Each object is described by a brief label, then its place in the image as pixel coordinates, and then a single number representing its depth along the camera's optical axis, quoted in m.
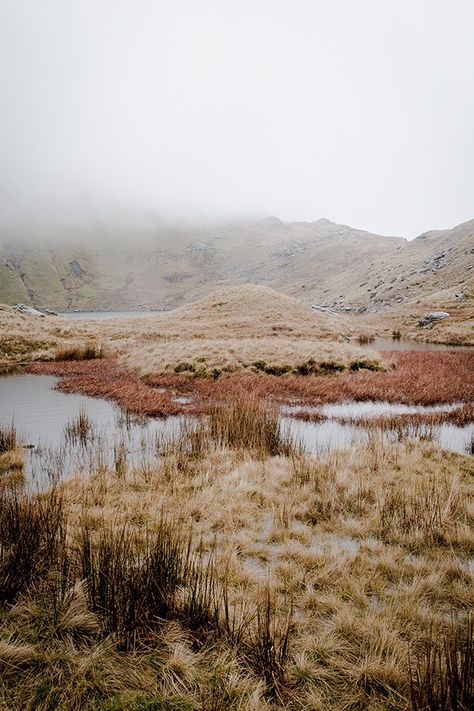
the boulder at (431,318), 60.03
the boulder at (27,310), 66.16
